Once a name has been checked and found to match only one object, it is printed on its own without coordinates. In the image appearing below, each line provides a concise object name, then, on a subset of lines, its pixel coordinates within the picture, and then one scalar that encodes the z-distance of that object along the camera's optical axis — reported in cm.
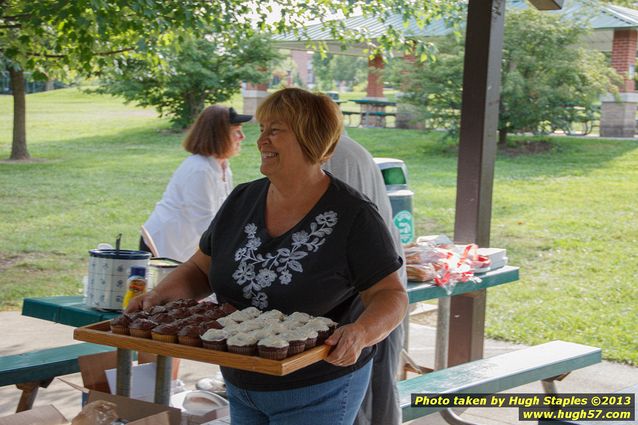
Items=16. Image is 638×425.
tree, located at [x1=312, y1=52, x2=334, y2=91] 5156
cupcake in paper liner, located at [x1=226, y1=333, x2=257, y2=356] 238
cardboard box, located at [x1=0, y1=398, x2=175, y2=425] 294
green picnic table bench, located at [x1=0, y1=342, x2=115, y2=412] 374
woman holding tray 250
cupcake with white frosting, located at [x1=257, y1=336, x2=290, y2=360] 232
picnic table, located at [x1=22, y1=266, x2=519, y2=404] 351
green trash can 561
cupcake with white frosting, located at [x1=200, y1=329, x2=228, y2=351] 246
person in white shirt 540
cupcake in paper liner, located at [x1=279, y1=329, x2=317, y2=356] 232
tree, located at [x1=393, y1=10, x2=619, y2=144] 1830
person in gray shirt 338
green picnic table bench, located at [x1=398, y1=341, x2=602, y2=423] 425
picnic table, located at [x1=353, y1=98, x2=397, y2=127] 2562
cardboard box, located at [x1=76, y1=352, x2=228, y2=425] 364
